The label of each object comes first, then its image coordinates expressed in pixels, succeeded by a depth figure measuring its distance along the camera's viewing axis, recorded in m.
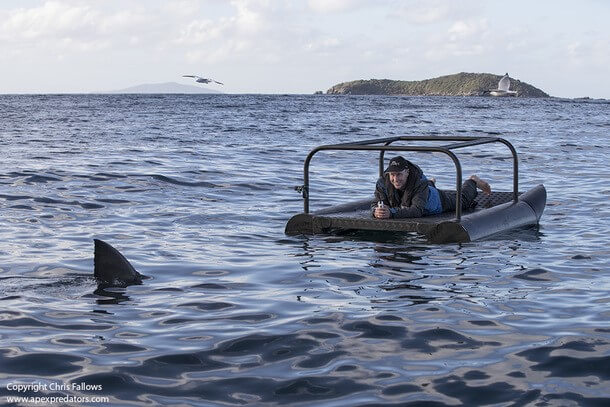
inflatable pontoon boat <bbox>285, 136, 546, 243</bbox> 11.49
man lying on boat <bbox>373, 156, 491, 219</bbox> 12.02
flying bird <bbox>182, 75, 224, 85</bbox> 35.67
